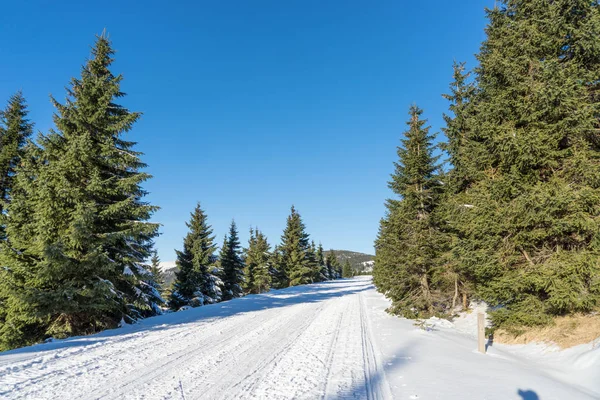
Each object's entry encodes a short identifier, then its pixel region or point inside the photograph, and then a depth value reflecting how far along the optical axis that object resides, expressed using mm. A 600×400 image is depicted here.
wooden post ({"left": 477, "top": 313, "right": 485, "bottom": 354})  7145
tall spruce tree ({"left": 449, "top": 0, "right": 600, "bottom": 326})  6921
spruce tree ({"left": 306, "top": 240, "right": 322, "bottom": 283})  44344
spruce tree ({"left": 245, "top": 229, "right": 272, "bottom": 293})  38062
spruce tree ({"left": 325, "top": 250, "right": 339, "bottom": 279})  69238
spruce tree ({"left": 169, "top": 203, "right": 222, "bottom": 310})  22203
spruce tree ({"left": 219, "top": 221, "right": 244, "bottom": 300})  27891
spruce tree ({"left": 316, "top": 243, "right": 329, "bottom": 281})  58231
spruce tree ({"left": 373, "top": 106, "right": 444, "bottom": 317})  12250
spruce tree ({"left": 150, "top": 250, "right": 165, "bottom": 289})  39975
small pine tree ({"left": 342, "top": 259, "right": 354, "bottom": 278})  98625
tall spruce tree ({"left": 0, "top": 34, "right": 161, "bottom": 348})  8711
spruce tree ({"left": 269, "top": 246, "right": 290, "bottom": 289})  39906
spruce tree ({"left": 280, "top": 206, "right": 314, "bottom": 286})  38906
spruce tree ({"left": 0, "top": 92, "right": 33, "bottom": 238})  13609
